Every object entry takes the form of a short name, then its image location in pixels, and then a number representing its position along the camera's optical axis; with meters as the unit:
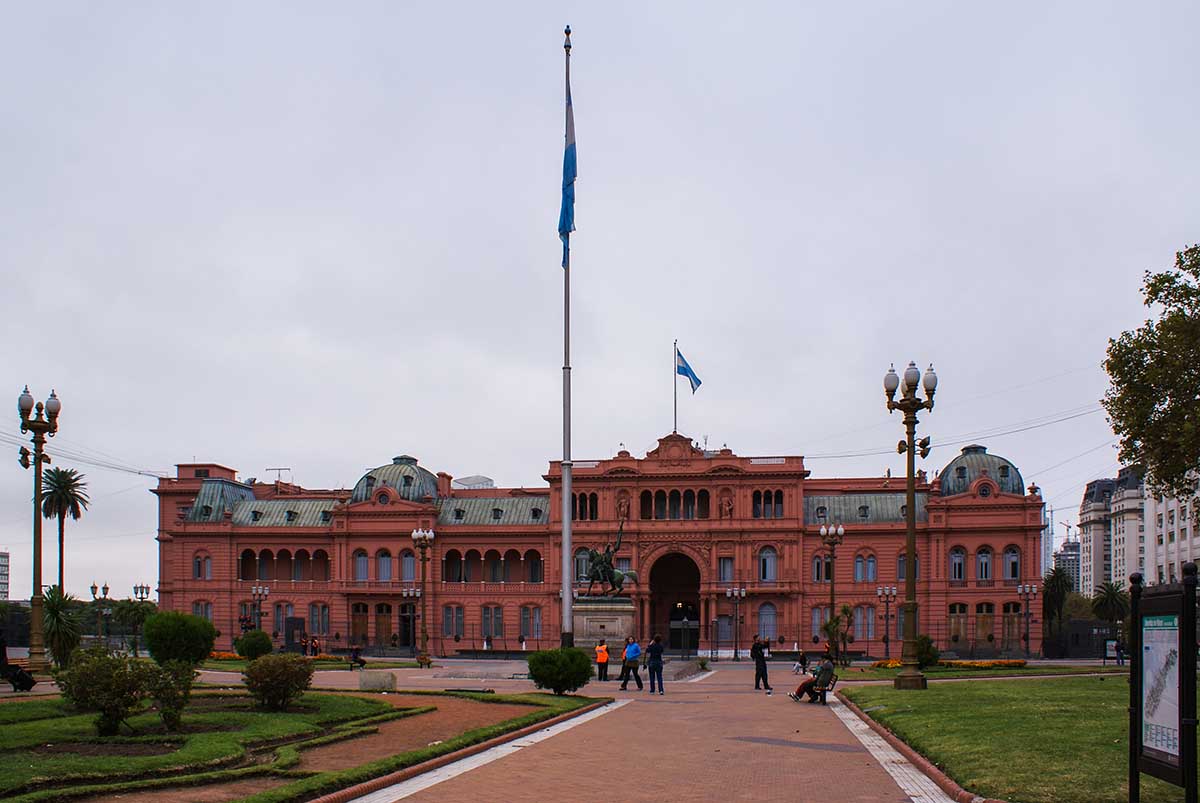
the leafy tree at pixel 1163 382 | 37.72
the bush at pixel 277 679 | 25.23
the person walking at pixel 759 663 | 38.97
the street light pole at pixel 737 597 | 84.06
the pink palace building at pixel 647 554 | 86.81
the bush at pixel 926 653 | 51.25
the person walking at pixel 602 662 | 41.91
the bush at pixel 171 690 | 21.38
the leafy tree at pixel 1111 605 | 101.94
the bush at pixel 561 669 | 32.19
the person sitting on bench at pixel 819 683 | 33.12
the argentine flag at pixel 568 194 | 40.16
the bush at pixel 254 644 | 52.25
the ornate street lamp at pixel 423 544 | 59.56
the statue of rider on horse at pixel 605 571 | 54.88
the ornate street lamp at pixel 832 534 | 55.52
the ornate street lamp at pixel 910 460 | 33.16
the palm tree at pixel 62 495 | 92.69
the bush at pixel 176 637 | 45.97
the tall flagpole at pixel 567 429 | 38.53
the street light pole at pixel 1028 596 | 82.50
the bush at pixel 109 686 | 20.58
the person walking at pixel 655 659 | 36.12
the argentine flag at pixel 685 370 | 77.31
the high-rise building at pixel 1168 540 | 96.12
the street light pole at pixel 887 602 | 79.12
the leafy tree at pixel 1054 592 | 98.88
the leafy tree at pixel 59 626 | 39.72
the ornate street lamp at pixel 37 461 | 34.28
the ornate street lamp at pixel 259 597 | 88.19
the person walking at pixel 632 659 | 38.38
